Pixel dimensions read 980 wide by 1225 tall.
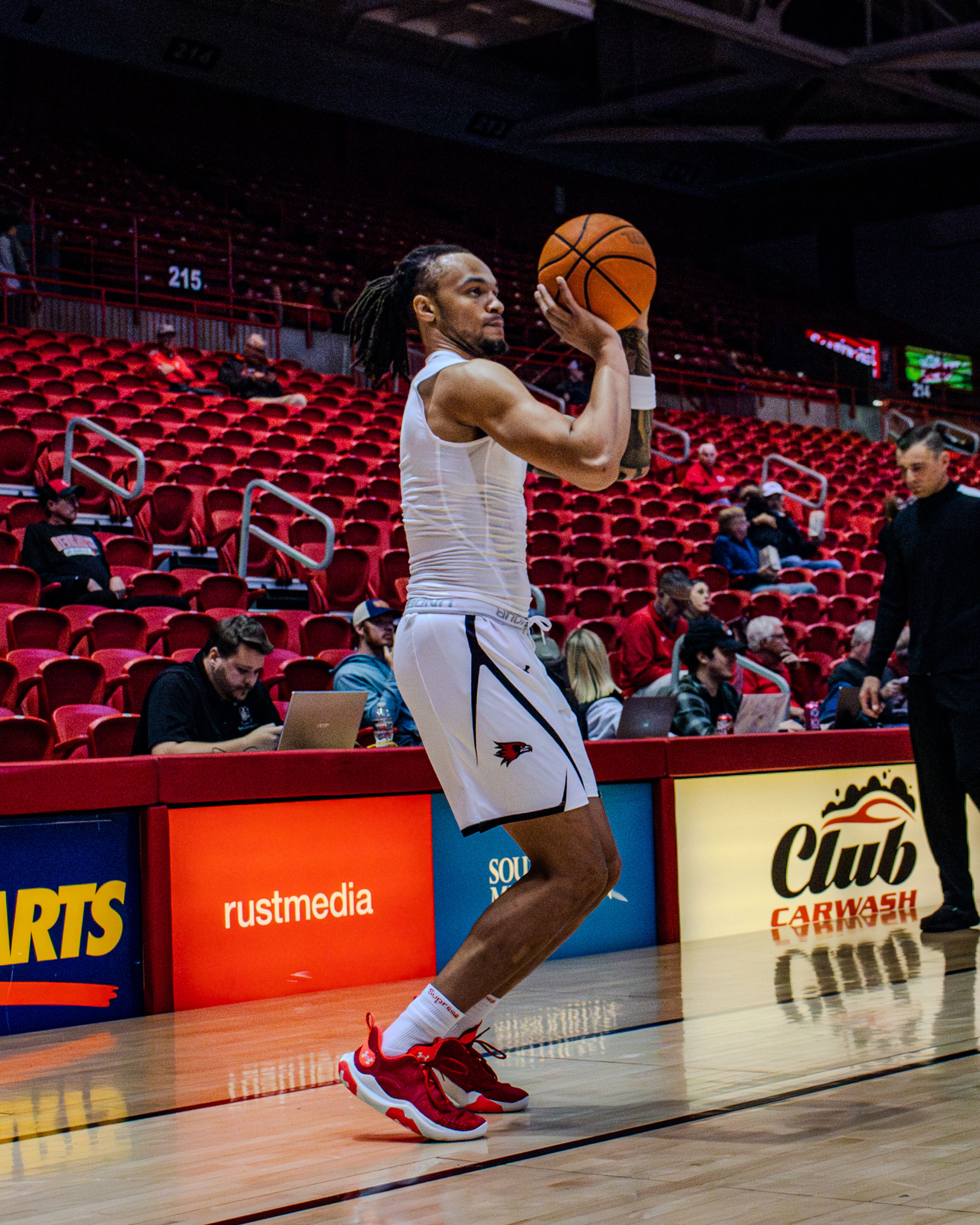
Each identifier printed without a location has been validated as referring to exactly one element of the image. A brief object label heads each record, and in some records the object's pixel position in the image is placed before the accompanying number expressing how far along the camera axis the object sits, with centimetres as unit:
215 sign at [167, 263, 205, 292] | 1670
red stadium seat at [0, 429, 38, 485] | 934
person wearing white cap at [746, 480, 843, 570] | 1167
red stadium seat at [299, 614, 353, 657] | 756
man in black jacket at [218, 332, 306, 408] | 1300
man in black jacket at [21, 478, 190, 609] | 712
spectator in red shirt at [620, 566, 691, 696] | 792
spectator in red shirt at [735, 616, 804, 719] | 797
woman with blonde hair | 599
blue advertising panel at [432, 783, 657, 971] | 446
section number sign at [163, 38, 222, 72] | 2014
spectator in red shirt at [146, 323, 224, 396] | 1277
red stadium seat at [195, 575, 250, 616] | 762
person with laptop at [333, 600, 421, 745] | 562
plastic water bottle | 498
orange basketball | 259
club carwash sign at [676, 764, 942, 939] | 507
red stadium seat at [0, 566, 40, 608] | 690
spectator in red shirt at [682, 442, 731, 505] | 1389
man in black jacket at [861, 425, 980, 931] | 470
